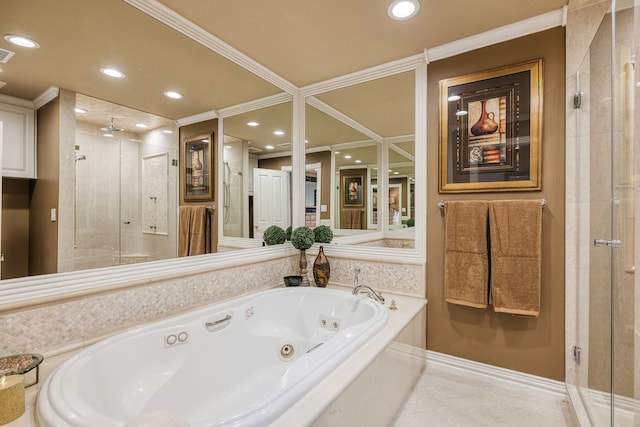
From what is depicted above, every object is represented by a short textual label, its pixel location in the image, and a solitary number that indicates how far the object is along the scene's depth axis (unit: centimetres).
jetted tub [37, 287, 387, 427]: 96
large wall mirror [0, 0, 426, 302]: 141
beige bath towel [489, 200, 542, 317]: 184
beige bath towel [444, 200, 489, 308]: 201
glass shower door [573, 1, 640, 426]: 99
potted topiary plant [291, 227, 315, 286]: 257
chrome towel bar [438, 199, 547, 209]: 185
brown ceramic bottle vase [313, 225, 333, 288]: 251
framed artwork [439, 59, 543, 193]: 191
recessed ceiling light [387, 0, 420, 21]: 169
